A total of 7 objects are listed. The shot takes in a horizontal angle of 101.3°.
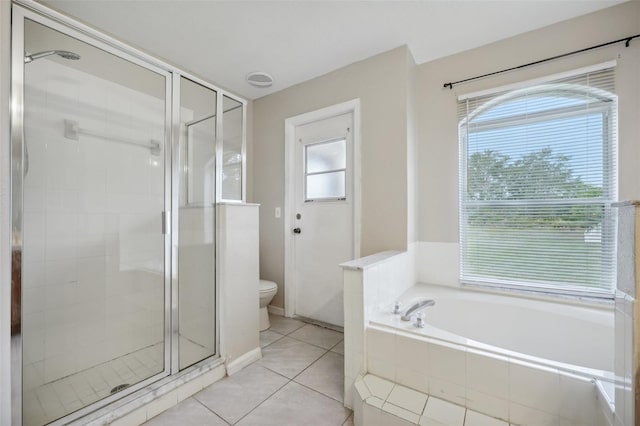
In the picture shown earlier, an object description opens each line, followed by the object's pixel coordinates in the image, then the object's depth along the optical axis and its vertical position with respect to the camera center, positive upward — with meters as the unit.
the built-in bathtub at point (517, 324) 1.47 -0.71
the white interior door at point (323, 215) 2.46 -0.02
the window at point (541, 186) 1.74 +0.19
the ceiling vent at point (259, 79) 2.54 +1.33
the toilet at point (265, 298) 2.37 -0.79
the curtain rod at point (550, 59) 1.65 +1.09
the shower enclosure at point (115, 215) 1.41 -0.02
